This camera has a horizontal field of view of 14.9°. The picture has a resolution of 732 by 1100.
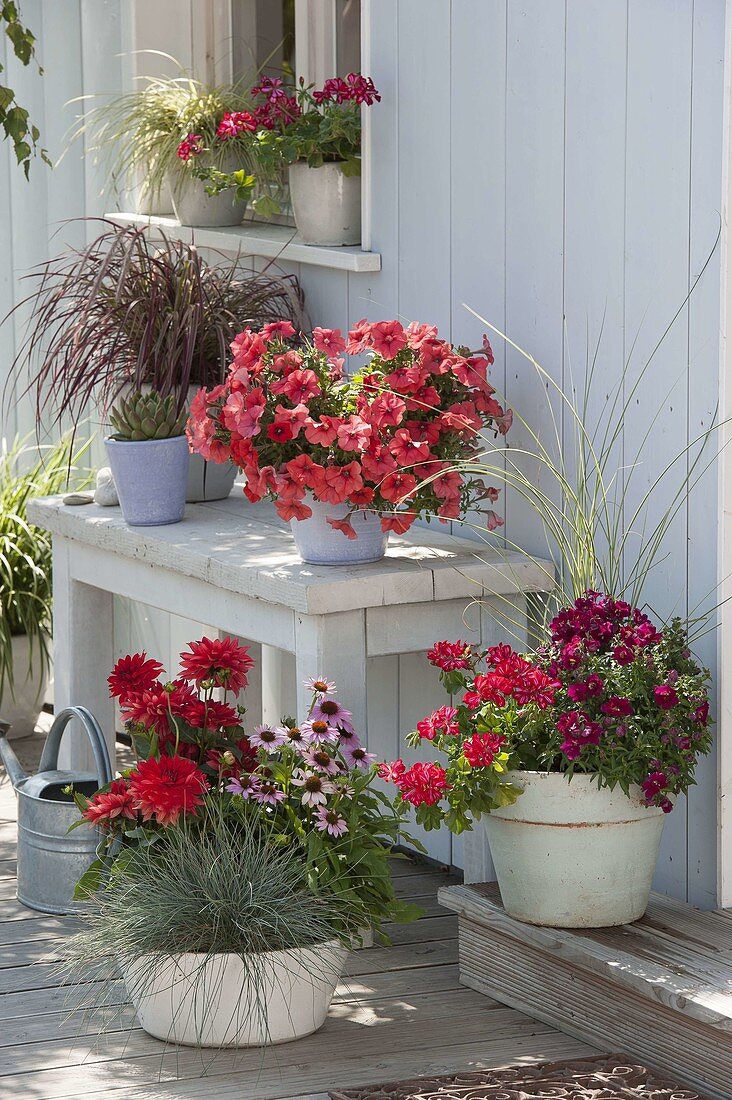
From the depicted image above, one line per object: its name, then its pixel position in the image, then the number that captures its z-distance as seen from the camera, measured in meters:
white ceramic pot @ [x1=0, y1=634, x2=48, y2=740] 7.88
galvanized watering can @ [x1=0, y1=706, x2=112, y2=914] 5.50
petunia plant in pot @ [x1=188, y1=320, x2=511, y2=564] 5.00
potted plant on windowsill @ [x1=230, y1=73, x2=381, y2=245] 6.26
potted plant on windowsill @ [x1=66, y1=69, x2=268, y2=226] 6.79
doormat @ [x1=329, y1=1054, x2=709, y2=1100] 4.18
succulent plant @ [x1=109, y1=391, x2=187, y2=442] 5.84
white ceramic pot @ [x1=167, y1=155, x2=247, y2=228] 6.99
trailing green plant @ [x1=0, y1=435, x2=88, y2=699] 7.74
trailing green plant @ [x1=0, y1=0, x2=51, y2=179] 6.64
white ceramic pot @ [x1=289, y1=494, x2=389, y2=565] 5.20
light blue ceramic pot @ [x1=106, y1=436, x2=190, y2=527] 5.85
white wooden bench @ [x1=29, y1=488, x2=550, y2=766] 5.14
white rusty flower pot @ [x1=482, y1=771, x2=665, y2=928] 4.53
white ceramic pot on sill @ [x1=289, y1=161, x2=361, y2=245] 6.32
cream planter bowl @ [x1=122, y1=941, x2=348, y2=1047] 4.46
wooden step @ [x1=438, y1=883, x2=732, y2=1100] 4.20
